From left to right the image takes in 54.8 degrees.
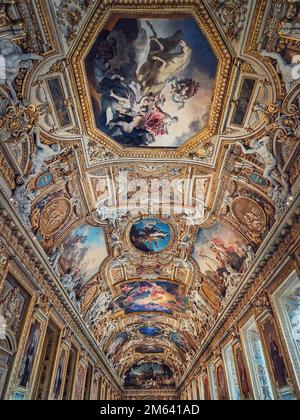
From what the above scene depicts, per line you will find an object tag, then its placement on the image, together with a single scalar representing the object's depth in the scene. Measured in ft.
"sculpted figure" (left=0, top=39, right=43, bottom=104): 22.13
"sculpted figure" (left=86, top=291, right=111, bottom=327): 58.13
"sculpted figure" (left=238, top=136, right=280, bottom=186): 29.70
